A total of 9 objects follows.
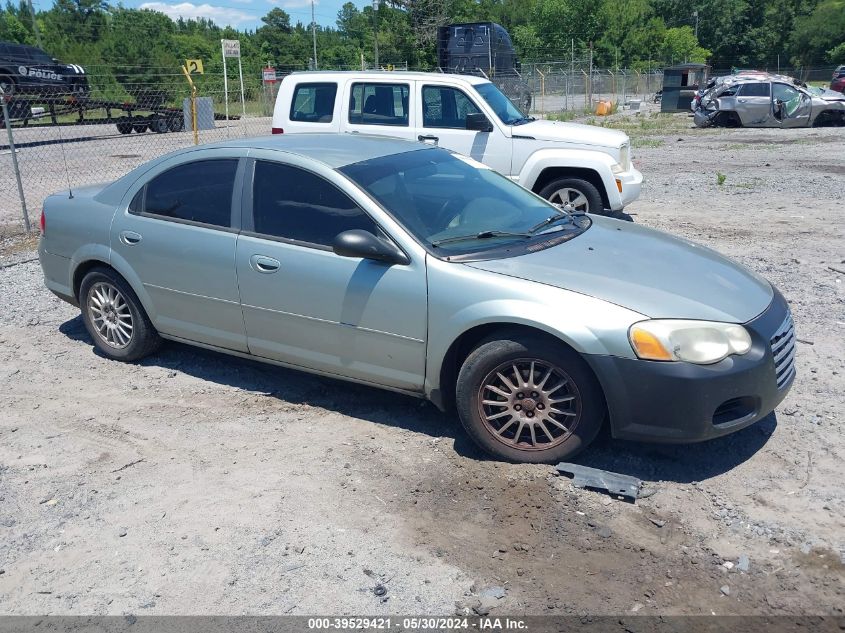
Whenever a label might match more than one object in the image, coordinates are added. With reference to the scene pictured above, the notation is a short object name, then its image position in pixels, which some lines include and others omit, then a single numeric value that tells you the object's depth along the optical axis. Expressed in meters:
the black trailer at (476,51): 29.42
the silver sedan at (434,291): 3.84
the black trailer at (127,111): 24.11
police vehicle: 24.50
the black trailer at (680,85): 35.28
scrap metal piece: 3.87
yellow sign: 17.92
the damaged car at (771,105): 24.22
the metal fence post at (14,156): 9.91
